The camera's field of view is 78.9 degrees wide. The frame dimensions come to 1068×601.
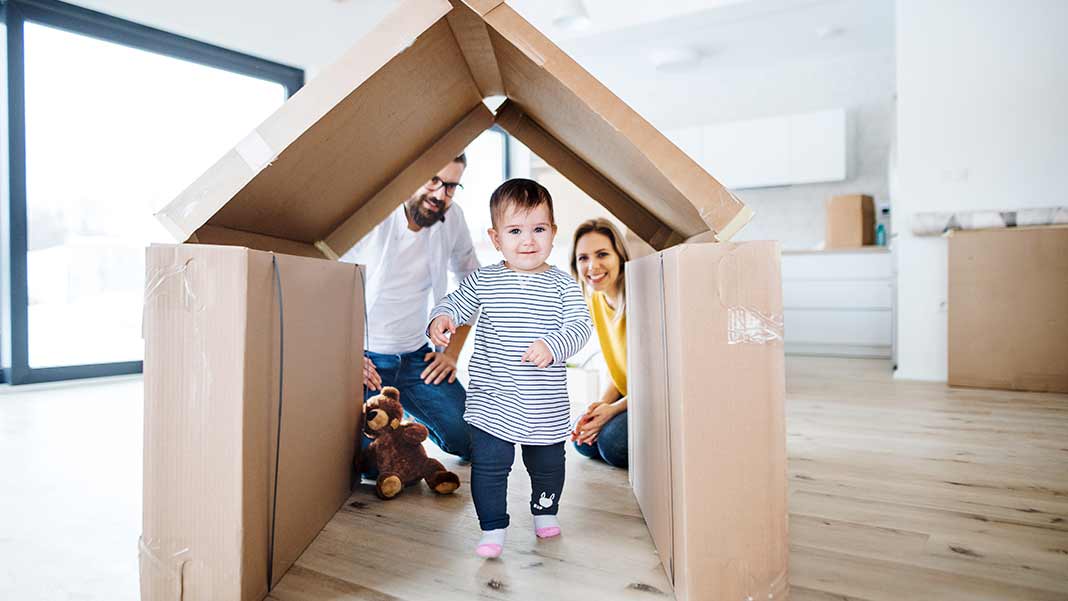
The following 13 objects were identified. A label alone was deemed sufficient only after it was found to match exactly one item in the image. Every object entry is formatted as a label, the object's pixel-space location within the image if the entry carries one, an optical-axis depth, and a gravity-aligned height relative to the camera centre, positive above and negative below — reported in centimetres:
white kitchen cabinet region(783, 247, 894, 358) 411 -1
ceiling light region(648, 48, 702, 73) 449 +173
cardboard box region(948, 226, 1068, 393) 273 -5
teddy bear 140 -33
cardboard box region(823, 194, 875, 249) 425 +52
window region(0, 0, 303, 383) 311 +80
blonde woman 168 -5
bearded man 180 +4
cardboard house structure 85 -7
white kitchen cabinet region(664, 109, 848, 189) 452 +110
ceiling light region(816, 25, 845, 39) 405 +170
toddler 118 -8
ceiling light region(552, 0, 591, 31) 308 +139
